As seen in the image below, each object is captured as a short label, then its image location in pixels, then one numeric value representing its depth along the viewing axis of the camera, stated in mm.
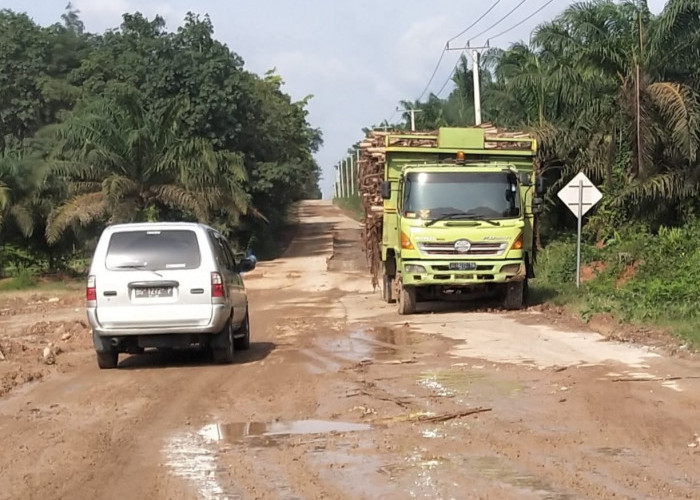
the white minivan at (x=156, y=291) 12250
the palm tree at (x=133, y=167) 34812
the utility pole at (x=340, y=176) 122375
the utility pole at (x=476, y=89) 36344
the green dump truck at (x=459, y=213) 18188
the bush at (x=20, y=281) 32625
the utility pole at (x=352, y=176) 101875
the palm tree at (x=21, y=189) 34281
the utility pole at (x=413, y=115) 64438
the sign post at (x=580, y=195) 21516
